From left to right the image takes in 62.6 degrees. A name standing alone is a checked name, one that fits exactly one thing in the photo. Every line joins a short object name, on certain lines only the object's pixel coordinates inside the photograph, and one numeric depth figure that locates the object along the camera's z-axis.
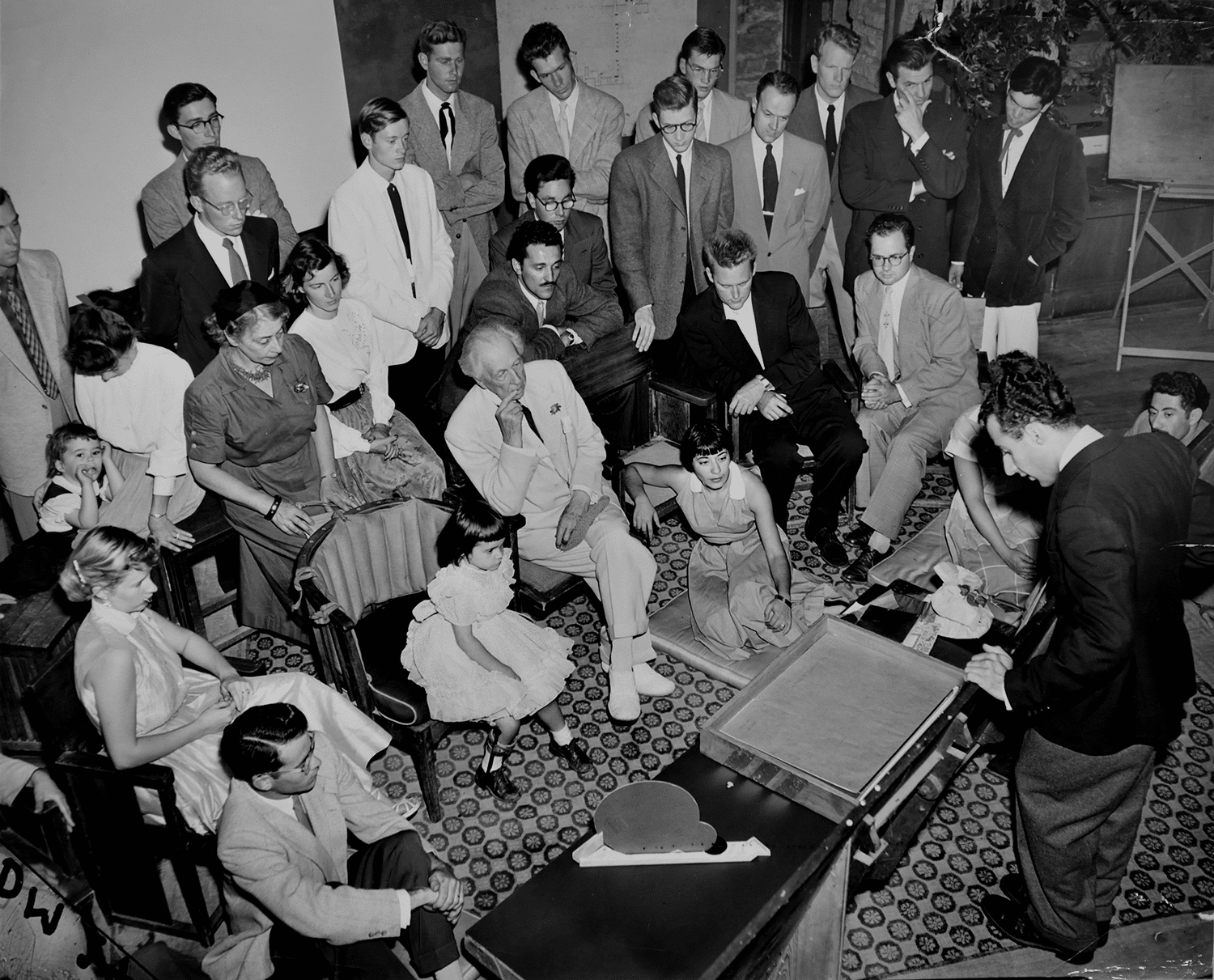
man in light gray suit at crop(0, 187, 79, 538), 4.14
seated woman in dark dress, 3.71
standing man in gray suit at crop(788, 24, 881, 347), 5.35
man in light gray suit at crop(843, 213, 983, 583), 4.68
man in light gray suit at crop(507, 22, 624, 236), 5.23
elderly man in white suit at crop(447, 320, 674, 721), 3.83
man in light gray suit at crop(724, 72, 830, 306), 5.14
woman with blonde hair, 2.83
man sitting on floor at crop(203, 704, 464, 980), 2.48
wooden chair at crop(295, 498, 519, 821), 3.24
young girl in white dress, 3.32
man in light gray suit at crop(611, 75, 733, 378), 4.98
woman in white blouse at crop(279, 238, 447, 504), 4.13
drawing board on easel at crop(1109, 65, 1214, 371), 5.48
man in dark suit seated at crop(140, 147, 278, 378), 4.14
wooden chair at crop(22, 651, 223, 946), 2.74
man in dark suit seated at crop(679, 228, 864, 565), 4.73
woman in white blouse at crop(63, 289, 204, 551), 3.86
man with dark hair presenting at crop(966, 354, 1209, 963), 2.46
